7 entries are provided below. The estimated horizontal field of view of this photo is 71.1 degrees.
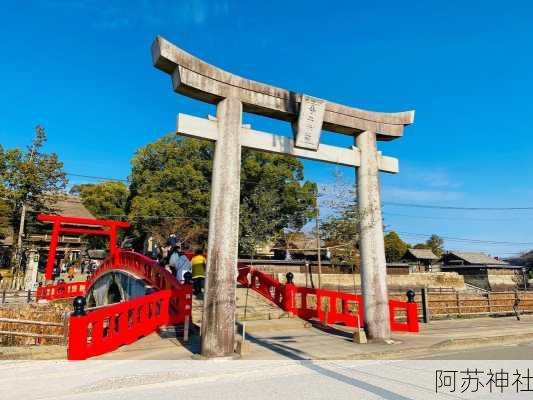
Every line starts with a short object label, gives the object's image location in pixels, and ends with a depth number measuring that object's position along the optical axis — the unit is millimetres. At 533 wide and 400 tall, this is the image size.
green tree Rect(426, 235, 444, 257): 65244
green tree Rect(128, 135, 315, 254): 32781
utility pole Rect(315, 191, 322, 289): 23220
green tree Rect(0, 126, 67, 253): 29406
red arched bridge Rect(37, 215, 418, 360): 7496
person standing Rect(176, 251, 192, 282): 13027
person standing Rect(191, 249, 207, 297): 12109
